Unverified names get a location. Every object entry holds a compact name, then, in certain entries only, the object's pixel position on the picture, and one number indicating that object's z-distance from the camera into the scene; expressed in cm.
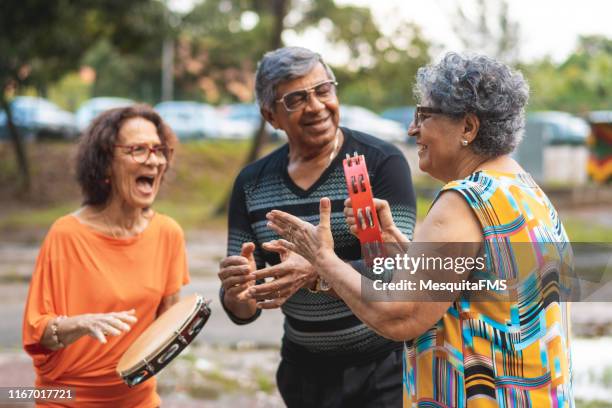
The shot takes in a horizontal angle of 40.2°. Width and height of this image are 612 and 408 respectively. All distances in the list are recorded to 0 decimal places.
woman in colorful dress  220
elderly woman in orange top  325
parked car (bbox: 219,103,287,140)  3161
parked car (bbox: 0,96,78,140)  2747
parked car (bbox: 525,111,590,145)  2956
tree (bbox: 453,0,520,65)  2003
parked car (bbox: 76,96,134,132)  3023
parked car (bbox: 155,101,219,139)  3030
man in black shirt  319
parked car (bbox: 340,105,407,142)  3138
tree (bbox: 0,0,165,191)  1720
